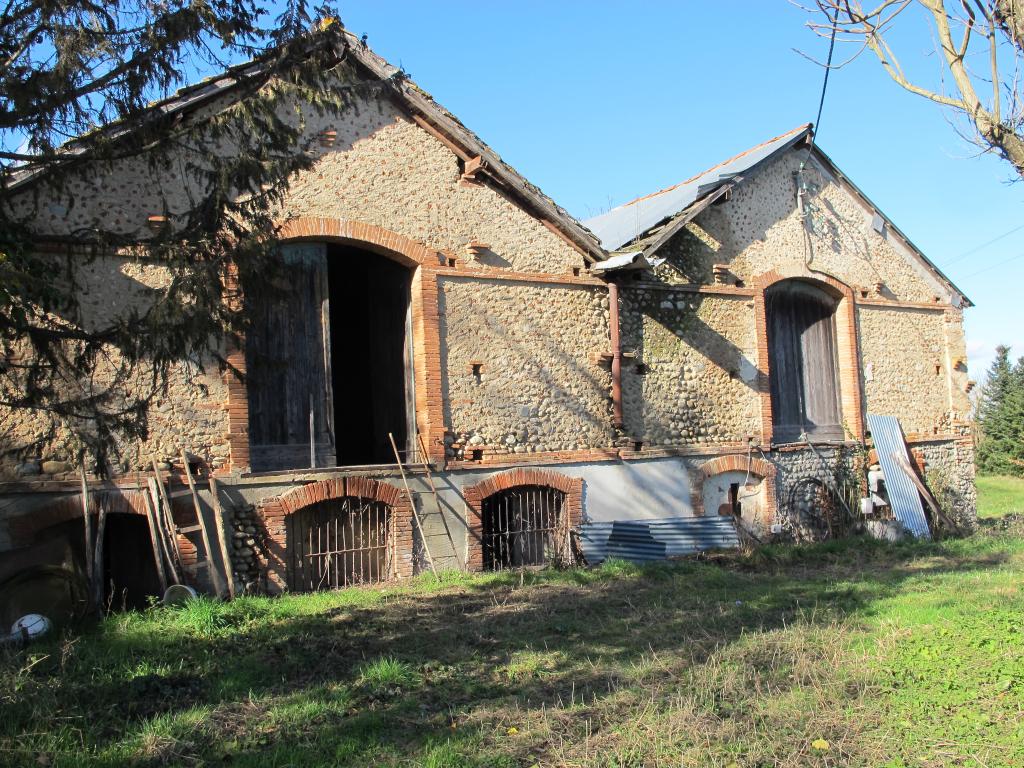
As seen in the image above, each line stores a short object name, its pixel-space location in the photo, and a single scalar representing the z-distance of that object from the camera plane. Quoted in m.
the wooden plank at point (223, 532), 9.24
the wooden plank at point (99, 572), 8.77
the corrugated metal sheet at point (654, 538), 11.87
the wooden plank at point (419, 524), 10.64
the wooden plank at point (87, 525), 8.73
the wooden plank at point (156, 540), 9.00
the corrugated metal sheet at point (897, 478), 14.50
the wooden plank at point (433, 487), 10.95
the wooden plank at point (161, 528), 9.11
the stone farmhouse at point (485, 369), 9.74
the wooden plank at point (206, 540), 9.20
